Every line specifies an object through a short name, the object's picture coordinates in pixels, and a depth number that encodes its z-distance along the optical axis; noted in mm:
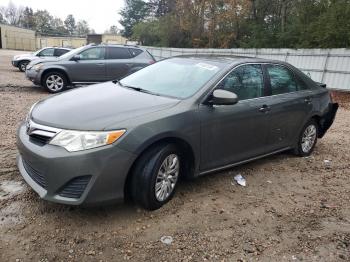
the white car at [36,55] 17453
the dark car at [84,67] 11203
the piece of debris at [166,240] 3352
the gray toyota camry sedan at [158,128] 3318
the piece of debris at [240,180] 4754
